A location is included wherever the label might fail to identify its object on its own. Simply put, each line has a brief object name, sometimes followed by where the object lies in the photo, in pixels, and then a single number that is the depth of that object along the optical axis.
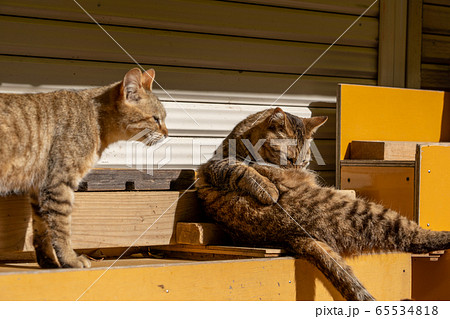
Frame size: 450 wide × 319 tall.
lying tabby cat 3.36
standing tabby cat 2.95
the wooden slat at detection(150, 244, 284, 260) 3.36
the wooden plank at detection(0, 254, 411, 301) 2.66
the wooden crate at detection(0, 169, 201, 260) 3.12
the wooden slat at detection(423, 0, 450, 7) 5.76
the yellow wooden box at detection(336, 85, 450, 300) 4.04
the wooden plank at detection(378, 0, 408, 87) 5.54
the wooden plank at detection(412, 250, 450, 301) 4.06
